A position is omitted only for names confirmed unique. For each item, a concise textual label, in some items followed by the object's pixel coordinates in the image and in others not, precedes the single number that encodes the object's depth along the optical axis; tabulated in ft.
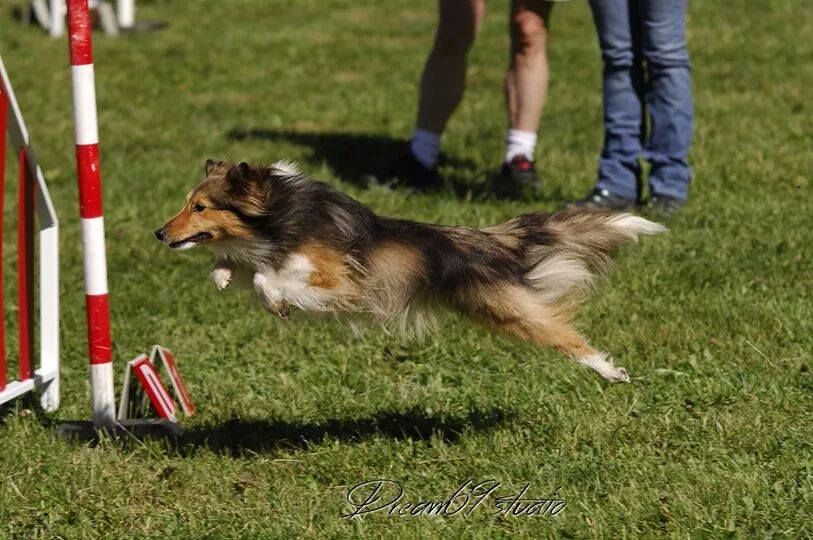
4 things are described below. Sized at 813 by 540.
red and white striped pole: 29.78
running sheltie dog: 28.68
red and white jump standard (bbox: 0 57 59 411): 33.17
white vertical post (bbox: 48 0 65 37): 87.56
